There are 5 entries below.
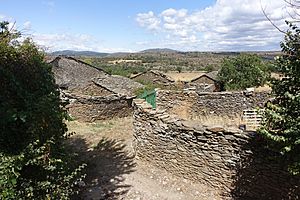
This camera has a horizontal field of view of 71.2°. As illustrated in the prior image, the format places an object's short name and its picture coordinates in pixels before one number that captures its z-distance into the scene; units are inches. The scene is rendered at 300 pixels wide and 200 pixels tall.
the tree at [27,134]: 135.3
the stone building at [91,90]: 406.1
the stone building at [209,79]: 815.1
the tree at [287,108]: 141.2
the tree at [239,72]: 785.8
